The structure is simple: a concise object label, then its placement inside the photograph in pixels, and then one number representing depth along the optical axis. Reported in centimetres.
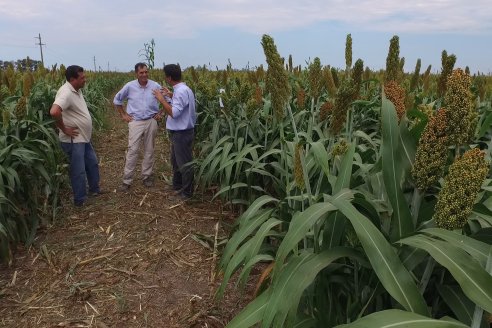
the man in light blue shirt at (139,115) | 566
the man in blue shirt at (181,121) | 503
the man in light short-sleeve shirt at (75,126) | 480
